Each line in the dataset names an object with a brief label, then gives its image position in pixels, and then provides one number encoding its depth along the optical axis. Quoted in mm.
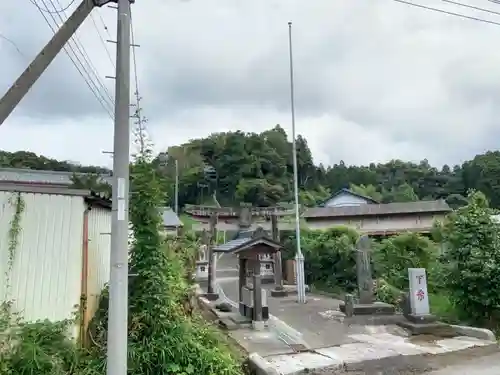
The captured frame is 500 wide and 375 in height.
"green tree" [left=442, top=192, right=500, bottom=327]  9906
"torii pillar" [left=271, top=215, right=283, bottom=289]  17717
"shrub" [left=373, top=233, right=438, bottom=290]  16716
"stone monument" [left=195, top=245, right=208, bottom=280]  21670
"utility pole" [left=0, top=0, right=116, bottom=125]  4766
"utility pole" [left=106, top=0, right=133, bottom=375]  4316
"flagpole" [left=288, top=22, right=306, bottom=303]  15156
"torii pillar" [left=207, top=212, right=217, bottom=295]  15375
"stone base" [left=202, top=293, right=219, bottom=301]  14888
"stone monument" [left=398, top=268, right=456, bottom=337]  9891
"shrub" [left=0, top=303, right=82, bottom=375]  4902
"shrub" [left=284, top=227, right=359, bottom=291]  18125
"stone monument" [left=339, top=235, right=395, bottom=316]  11742
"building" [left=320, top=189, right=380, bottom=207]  48031
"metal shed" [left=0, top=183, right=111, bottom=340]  5438
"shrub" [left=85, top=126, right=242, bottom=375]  5652
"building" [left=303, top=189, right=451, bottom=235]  32781
